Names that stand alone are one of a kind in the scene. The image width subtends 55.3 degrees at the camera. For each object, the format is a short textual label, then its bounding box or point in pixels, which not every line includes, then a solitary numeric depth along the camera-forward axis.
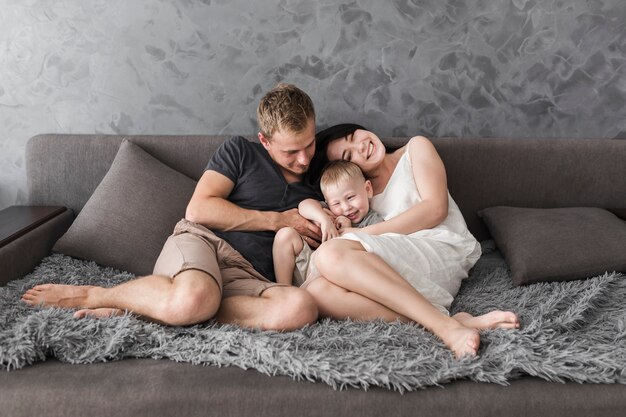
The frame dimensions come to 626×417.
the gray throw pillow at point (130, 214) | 2.15
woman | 1.69
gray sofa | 1.38
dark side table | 2.04
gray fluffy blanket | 1.43
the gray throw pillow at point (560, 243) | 2.00
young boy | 1.97
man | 1.66
